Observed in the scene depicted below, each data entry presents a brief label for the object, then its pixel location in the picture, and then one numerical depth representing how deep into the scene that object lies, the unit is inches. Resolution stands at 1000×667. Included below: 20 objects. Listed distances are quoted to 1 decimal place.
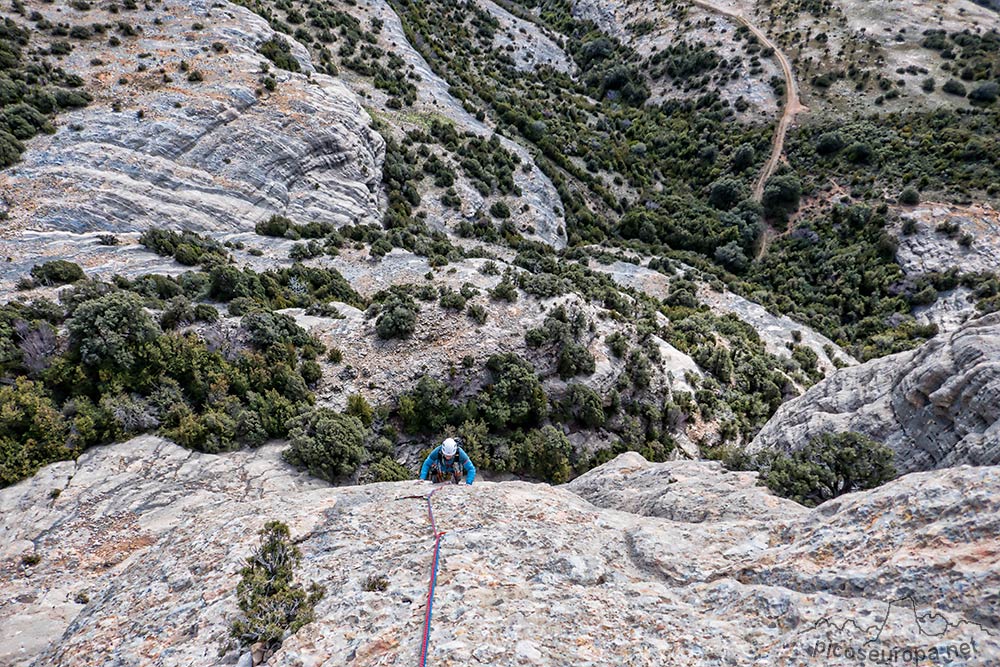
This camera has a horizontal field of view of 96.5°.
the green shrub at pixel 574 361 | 948.6
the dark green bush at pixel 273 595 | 322.0
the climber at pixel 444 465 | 534.6
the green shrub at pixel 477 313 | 967.6
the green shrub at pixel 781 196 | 2276.1
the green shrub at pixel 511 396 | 858.8
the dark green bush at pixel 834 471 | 474.3
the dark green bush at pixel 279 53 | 1654.8
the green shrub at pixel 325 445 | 630.5
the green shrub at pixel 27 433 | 531.5
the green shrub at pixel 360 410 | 784.9
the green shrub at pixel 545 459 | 824.3
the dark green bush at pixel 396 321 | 909.8
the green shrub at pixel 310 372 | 808.3
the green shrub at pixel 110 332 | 642.2
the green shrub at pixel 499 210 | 1920.5
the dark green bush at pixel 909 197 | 1996.8
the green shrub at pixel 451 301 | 981.2
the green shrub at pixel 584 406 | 916.0
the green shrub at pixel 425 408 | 816.9
